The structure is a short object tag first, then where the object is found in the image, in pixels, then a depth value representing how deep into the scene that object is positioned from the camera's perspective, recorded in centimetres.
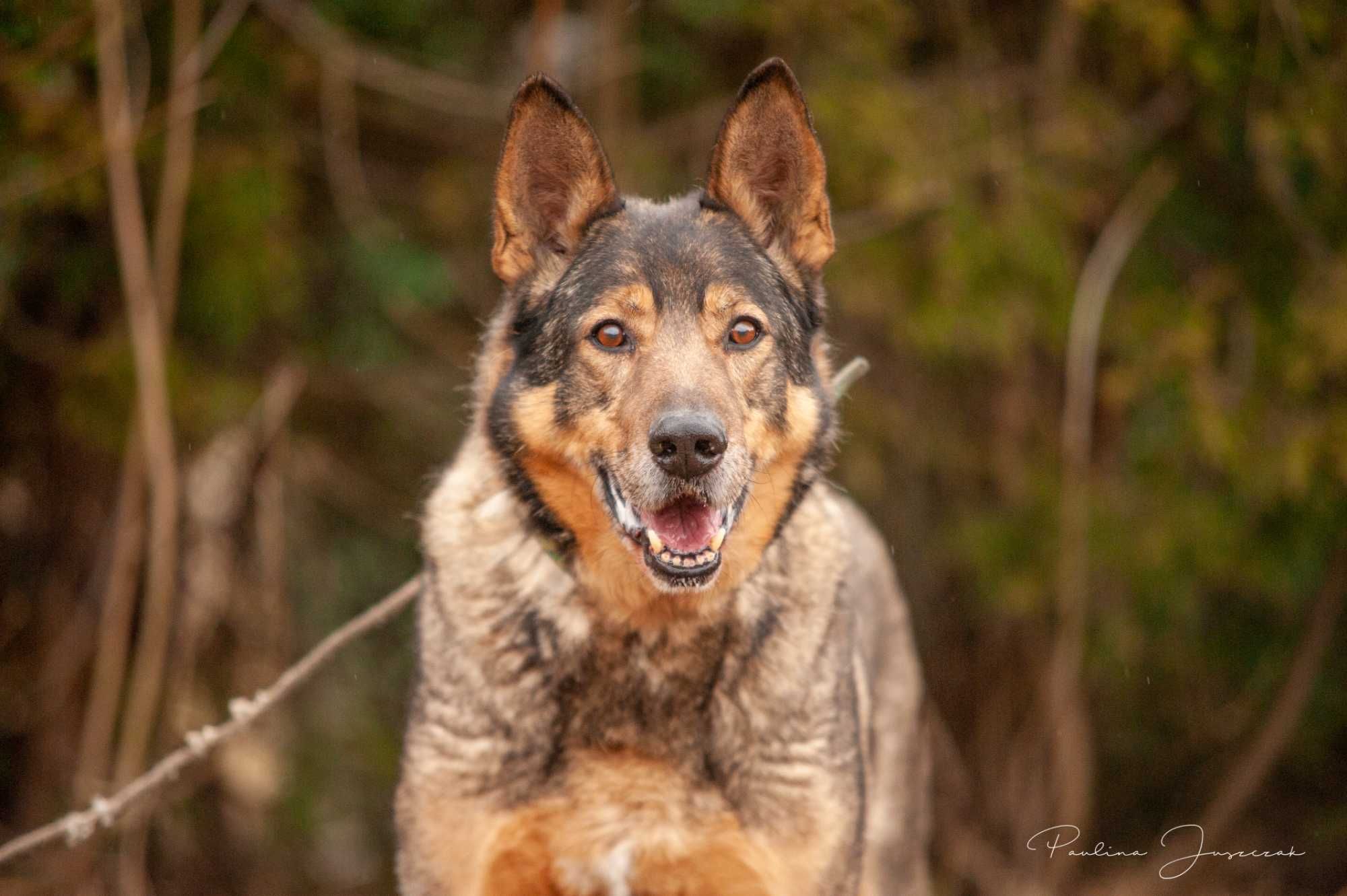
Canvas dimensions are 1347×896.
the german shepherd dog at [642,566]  331
